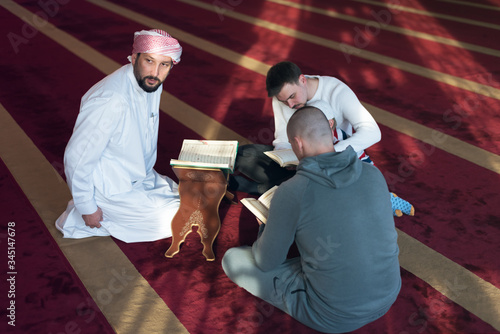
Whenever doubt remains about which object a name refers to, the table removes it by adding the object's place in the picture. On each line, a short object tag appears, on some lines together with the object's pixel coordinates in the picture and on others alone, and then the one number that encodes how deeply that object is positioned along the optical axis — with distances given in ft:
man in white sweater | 9.69
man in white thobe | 8.95
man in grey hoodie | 7.06
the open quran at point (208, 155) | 9.26
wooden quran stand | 9.66
